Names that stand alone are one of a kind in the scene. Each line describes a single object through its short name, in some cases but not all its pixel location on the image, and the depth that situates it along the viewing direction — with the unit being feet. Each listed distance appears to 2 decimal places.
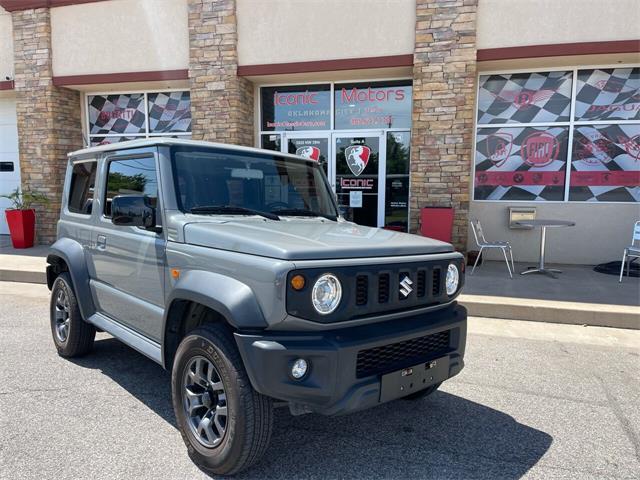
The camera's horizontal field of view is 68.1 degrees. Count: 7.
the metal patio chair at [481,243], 25.07
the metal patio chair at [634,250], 23.97
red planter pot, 34.04
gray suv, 7.76
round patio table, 24.73
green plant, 34.55
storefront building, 27.53
